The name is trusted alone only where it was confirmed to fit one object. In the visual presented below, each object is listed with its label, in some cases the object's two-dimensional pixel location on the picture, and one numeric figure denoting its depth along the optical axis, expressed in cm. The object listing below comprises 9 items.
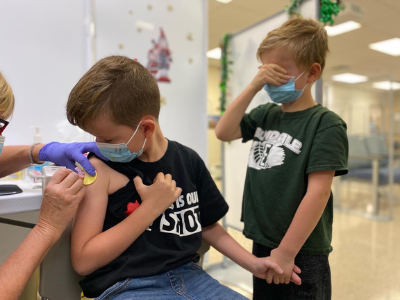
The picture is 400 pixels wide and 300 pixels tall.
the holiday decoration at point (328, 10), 168
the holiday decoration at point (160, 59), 221
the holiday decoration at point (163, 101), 227
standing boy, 90
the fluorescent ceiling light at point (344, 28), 348
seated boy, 72
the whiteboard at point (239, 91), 219
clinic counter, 79
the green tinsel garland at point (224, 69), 250
